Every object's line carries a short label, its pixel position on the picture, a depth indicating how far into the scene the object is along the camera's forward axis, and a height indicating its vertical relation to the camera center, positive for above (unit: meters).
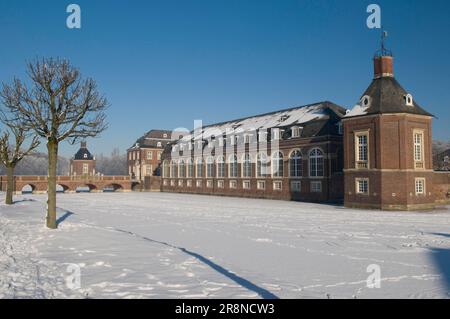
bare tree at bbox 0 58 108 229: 17.61 +3.12
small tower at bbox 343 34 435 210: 32.28 +2.12
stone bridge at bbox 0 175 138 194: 62.04 -0.96
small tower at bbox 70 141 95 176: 90.69 +3.34
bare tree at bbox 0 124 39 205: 29.74 +1.83
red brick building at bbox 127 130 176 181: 84.06 +4.68
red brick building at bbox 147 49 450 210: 32.66 +2.10
